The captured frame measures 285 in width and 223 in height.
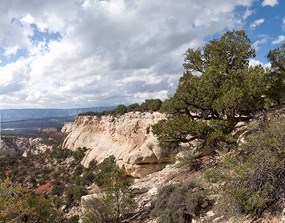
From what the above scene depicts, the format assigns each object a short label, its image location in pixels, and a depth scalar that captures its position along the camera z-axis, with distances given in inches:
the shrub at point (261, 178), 337.7
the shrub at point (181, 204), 452.8
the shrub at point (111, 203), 587.8
